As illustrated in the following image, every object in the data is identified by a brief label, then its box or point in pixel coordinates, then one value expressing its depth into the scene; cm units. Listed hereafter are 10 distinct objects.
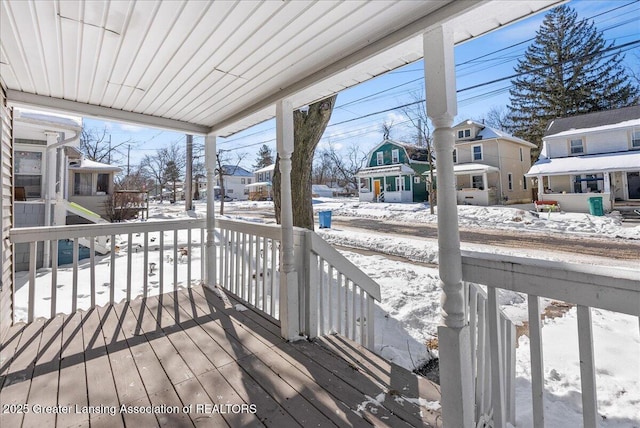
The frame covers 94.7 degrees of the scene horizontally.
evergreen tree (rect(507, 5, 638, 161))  1959
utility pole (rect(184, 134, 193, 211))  1532
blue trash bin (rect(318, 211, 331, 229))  1073
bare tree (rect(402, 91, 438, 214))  1345
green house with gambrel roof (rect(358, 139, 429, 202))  1931
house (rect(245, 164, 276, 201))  3008
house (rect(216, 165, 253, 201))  3650
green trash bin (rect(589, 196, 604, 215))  1104
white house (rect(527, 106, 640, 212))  1226
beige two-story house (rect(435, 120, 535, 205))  1585
